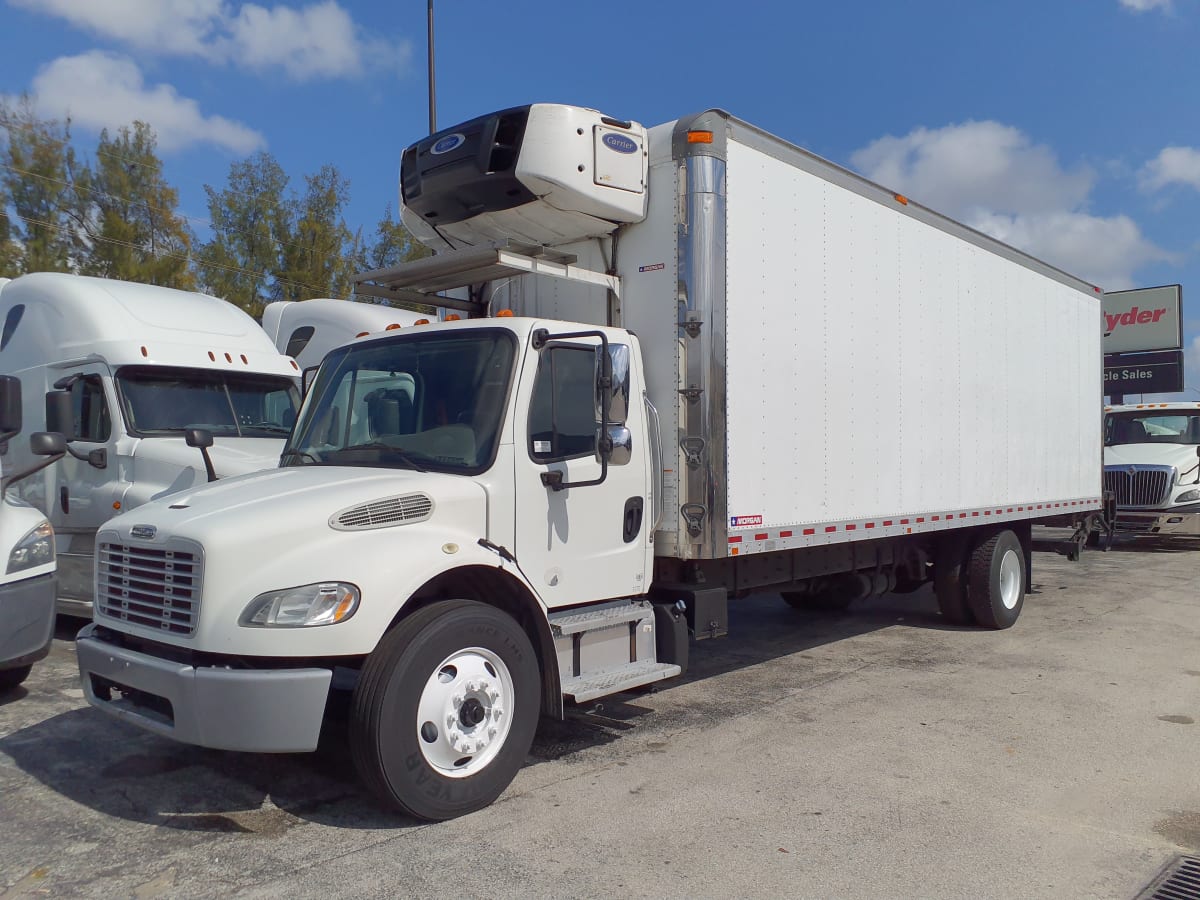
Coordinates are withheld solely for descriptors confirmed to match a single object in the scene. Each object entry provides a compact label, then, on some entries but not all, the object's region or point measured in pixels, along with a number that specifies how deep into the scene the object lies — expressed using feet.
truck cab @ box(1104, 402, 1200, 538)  55.31
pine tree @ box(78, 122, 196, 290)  63.52
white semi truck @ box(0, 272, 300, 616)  27.02
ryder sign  110.52
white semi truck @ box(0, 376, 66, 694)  19.42
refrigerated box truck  13.83
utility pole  53.72
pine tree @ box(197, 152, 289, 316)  70.23
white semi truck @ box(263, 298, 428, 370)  36.58
